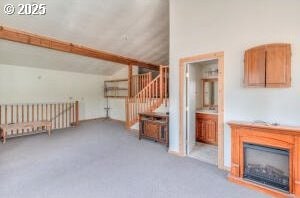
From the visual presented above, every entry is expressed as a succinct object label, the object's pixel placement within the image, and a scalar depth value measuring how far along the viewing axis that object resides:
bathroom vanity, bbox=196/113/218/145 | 3.52
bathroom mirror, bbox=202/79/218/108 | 4.09
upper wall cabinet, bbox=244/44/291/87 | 1.91
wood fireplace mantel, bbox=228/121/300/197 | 1.77
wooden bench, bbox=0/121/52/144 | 3.99
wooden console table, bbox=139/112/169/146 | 3.59
